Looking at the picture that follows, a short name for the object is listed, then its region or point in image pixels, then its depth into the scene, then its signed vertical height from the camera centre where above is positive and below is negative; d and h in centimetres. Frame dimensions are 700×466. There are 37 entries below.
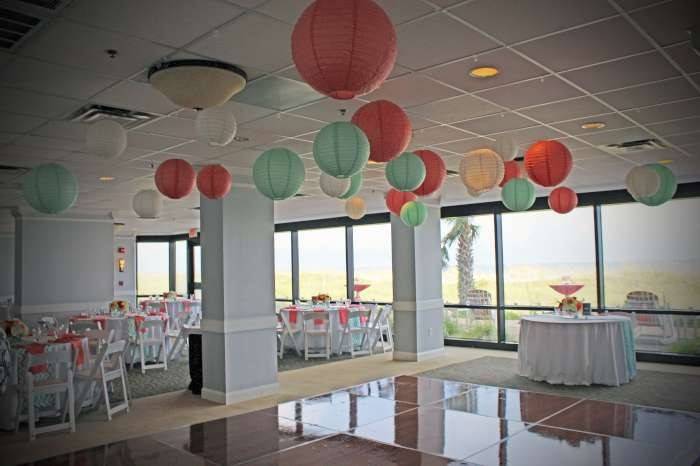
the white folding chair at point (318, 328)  1034 -120
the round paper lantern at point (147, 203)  668 +71
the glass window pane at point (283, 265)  1547 -6
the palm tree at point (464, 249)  1208 +21
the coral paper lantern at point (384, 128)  346 +78
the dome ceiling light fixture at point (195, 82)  348 +109
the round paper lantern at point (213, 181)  525 +75
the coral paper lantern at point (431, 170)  477 +72
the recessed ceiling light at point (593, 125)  556 +126
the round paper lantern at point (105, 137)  413 +90
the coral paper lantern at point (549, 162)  463 +75
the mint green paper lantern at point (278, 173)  429 +66
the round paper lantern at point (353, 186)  542 +71
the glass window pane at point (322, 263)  1442 -2
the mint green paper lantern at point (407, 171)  445 +67
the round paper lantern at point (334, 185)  518 +67
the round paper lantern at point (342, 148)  337 +65
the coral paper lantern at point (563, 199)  660 +65
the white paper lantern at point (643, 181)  546 +69
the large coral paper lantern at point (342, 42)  213 +80
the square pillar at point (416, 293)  1007 -58
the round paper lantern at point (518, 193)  563 +62
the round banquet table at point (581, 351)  749 -122
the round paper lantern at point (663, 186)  550 +64
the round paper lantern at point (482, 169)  470 +72
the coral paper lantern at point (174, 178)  486 +72
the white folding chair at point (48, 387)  554 -116
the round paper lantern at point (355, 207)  779 +72
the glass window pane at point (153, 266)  1933 -2
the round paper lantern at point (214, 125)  406 +96
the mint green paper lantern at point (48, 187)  430 +59
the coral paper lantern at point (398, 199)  667 +70
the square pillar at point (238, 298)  707 -42
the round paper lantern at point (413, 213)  695 +56
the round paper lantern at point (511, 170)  577 +86
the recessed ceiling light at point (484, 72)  398 +128
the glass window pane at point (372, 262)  1361 -3
